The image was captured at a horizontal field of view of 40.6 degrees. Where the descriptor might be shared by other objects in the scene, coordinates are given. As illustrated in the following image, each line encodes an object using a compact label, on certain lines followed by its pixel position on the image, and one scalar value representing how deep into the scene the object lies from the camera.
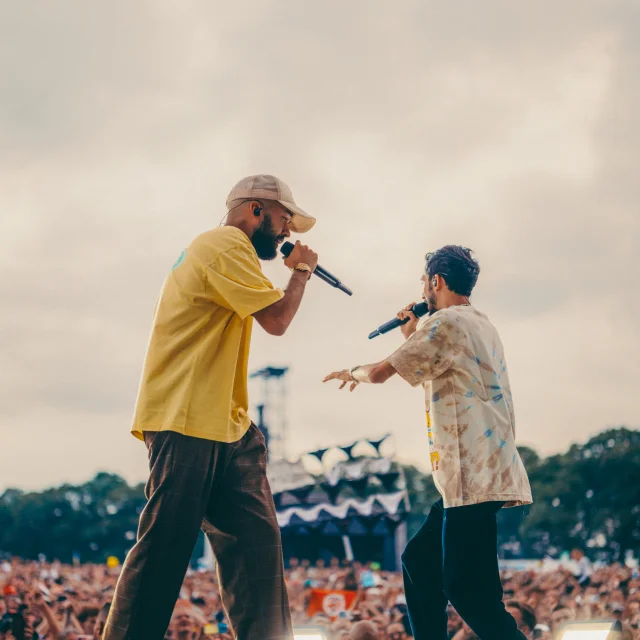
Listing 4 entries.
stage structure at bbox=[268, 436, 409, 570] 30.28
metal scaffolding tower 42.88
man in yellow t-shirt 2.63
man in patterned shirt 3.00
